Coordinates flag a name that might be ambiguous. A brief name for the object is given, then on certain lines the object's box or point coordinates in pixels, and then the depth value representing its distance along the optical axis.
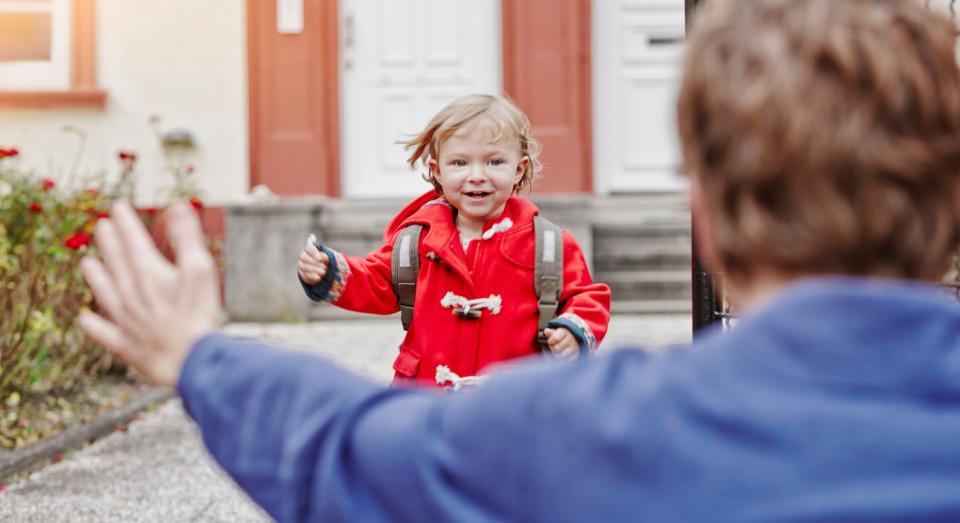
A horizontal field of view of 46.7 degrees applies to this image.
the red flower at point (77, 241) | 4.17
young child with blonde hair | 2.61
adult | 0.76
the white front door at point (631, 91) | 9.17
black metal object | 2.69
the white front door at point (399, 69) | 9.09
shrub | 4.69
